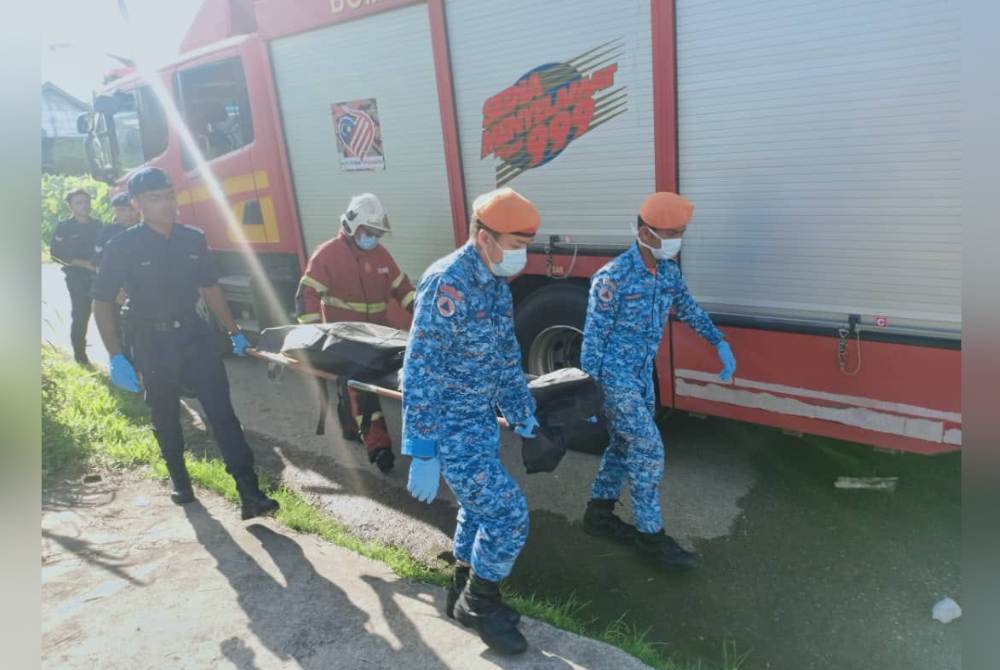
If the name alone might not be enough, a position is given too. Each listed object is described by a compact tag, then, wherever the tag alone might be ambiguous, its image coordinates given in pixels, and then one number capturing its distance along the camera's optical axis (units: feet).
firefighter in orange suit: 14.30
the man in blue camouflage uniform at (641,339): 10.82
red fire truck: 10.42
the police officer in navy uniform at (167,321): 12.39
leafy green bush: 54.70
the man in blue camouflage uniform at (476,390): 8.57
